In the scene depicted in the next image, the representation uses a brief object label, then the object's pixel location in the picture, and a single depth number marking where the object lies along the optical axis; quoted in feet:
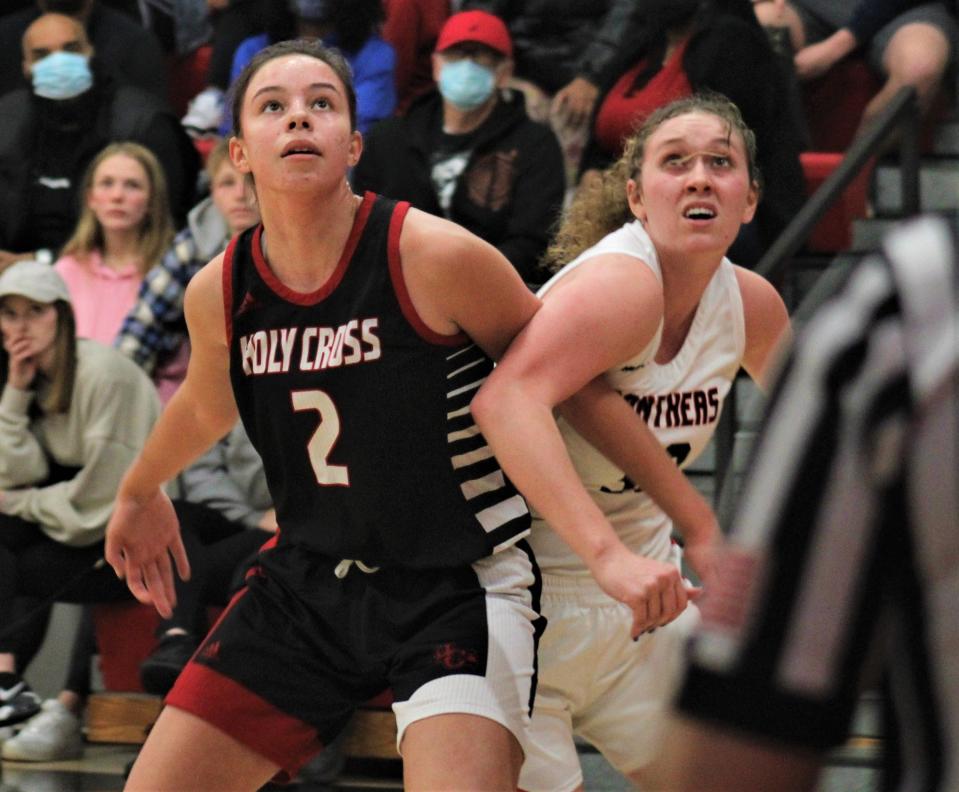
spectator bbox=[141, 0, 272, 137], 47.29
